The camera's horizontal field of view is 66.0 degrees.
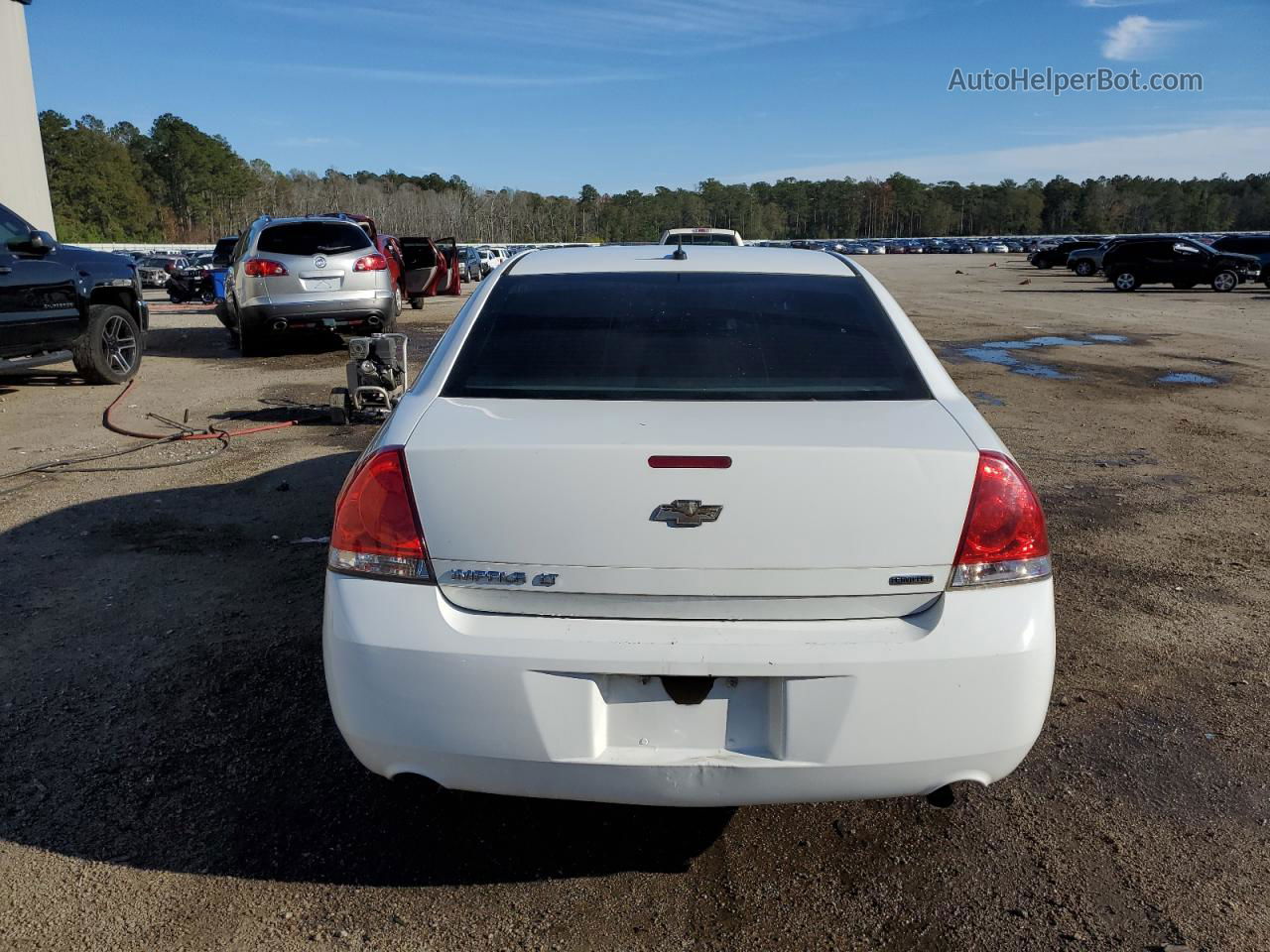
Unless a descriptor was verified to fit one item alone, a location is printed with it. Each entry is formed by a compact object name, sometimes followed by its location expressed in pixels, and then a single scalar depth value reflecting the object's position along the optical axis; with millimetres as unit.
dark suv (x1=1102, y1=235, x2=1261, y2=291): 30297
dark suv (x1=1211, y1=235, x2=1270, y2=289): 31344
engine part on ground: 8031
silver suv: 12031
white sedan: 2189
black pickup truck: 8422
